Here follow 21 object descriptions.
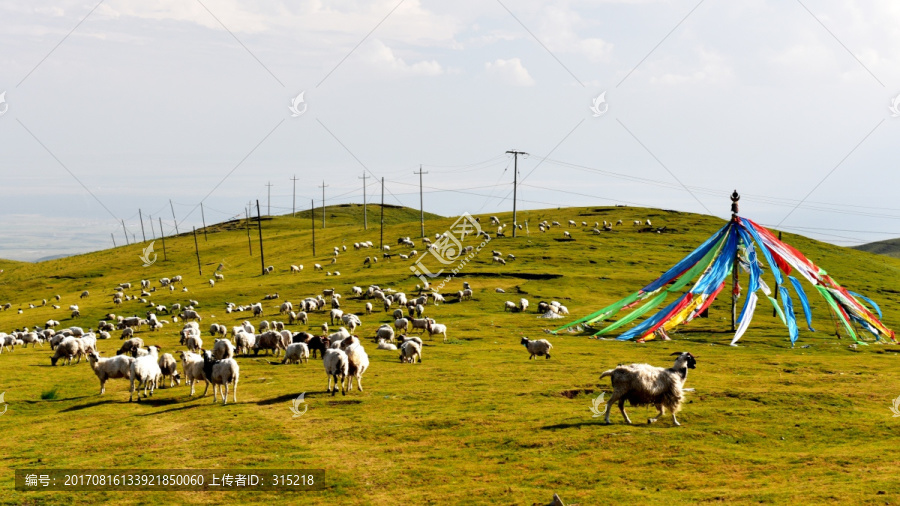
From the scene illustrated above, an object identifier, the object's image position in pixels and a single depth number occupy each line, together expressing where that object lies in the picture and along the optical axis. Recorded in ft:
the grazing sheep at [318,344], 124.16
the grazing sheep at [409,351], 126.41
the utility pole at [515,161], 338.05
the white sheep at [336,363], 89.66
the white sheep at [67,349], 133.08
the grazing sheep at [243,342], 137.90
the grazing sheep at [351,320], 181.78
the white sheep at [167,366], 102.94
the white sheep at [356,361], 92.43
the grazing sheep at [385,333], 154.61
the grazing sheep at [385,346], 144.15
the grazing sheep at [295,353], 125.18
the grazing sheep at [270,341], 138.21
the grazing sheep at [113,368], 97.04
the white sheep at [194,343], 136.36
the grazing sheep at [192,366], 92.53
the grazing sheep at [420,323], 174.60
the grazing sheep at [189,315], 222.07
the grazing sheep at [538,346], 133.59
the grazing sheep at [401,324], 175.44
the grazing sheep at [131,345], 135.72
